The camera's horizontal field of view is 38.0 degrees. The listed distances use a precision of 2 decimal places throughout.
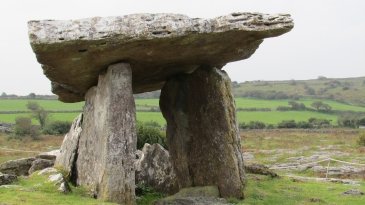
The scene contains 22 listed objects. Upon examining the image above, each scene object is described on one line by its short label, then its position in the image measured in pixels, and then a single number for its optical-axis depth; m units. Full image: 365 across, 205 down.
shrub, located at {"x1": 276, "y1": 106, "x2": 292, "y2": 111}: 95.21
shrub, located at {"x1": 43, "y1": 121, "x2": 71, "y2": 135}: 62.76
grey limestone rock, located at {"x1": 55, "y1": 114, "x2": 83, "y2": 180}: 17.14
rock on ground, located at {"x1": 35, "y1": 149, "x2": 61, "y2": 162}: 21.68
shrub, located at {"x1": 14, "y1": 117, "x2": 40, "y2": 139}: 58.69
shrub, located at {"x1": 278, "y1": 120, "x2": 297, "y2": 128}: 76.38
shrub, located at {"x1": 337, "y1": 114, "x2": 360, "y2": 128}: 77.00
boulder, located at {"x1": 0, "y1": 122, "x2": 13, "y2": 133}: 65.12
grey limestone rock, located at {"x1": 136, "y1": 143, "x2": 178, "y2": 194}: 19.12
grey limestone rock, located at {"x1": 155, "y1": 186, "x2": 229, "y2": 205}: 16.48
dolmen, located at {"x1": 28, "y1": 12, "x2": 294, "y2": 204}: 14.20
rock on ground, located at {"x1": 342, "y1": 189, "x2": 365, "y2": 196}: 19.62
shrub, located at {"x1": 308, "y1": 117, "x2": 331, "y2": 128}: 77.50
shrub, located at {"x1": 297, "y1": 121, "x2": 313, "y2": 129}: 75.49
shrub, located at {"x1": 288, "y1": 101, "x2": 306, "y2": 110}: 97.06
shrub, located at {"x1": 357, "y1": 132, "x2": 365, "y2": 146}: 47.22
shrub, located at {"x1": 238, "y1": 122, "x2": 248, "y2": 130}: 77.53
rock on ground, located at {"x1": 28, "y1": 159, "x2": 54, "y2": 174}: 19.67
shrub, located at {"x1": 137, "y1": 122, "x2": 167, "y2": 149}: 29.00
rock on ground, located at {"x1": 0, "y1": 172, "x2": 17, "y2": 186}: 15.62
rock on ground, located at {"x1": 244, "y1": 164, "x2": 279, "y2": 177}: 23.20
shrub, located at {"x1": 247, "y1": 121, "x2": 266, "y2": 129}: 76.69
